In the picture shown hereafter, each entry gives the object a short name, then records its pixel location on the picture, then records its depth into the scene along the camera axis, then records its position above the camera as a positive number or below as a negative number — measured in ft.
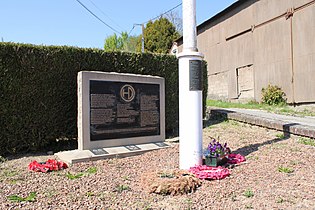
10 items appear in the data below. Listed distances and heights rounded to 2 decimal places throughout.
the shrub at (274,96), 43.29 +1.44
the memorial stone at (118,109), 19.33 -0.17
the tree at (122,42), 128.47 +29.75
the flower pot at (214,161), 15.56 -2.96
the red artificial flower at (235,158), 16.44 -3.02
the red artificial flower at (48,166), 16.14 -3.28
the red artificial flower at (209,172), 13.94 -3.25
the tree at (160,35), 103.60 +25.76
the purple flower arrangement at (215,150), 15.65 -2.43
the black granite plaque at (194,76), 15.57 +1.62
